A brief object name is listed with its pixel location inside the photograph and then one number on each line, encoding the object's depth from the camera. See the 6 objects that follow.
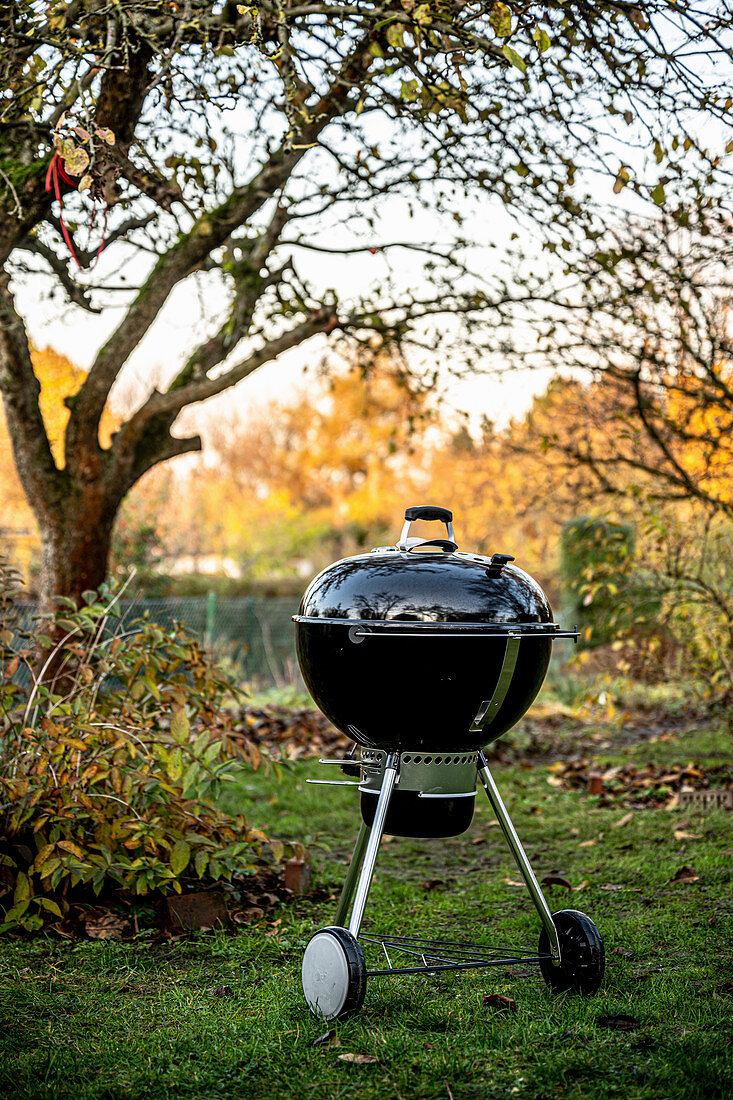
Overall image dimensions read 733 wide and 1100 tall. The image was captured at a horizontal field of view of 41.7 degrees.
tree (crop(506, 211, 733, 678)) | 6.26
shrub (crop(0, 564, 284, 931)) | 3.93
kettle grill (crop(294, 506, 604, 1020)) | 3.19
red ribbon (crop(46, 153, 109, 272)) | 3.96
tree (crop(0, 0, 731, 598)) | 4.18
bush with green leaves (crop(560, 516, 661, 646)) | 6.84
